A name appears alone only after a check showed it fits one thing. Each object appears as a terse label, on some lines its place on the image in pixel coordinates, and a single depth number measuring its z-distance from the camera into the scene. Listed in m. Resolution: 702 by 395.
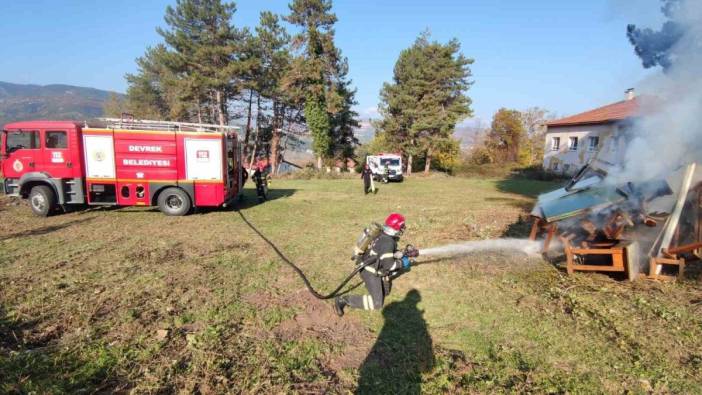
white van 26.12
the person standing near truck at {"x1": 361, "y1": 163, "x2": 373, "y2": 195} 19.20
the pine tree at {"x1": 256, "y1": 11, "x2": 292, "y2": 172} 32.31
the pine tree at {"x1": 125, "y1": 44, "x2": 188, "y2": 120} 44.91
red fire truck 11.23
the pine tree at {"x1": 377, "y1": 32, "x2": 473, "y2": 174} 33.66
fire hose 5.06
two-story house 28.08
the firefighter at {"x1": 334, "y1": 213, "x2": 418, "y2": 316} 4.93
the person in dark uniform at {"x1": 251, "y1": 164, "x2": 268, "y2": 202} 15.69
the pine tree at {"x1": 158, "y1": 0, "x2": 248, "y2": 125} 30.52
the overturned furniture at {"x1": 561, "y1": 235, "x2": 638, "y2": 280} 6.25
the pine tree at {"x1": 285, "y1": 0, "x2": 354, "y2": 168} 31.80
